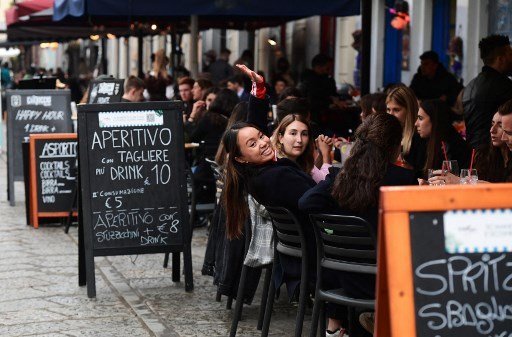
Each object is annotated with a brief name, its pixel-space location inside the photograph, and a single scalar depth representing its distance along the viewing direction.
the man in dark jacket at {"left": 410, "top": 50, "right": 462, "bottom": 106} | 12.85
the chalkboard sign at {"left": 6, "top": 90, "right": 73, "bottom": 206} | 13.74
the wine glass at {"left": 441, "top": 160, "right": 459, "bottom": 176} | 6.33
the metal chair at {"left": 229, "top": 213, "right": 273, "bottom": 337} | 6.95
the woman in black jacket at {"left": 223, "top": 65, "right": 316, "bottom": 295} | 6.31
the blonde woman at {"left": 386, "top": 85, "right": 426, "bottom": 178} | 8.29
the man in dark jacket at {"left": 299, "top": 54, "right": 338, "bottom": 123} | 13.57
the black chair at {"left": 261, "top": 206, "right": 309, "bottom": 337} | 6.12
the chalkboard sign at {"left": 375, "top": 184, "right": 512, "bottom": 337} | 3.57
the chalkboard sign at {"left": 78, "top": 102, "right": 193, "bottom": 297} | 8.26
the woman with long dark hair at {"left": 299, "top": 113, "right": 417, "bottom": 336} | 5.54
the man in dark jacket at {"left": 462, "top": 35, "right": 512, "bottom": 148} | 9.09
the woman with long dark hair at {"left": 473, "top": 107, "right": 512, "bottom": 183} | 6.72
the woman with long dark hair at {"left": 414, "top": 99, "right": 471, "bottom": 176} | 7.71
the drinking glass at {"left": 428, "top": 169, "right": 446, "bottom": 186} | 6.16
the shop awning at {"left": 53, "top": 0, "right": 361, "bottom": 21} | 11.34
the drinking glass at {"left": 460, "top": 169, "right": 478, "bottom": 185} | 6.09
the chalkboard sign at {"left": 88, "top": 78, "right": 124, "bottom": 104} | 13.90
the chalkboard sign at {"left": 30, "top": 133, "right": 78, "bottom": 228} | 12.14
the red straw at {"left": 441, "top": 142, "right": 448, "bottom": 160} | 7.37
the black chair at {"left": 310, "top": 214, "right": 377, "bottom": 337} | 5.50
